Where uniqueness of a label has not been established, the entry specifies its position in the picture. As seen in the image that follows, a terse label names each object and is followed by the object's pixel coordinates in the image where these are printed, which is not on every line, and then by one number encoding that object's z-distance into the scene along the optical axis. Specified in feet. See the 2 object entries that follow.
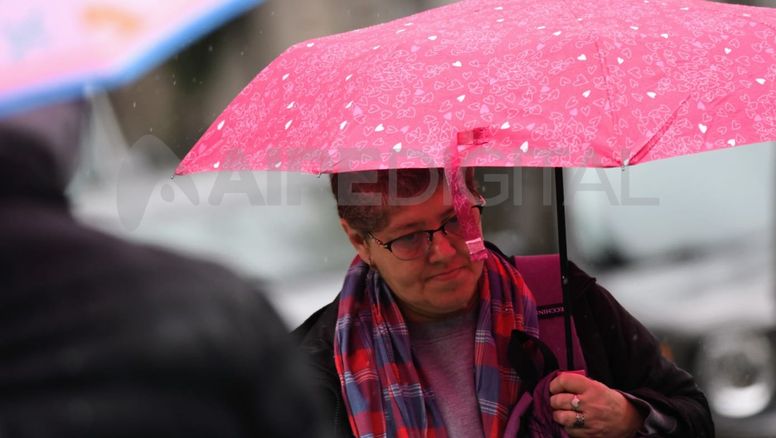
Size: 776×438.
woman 20.22
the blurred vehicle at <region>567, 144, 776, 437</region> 46.47
